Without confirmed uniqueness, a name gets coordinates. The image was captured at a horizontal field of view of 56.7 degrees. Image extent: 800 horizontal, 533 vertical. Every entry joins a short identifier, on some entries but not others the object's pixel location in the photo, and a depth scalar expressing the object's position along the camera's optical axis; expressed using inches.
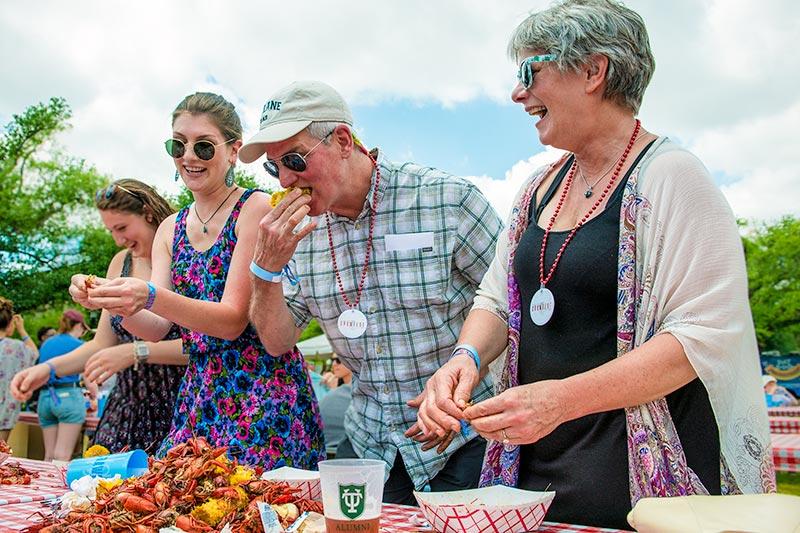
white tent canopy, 796.6
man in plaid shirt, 105.0
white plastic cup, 56.4
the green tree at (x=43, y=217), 988.6
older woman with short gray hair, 69.2
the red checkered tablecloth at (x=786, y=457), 218.7
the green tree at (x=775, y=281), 1373.0
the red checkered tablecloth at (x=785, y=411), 388.3
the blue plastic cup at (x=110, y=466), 88.2
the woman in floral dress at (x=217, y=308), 107.8
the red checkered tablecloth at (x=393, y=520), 68.7
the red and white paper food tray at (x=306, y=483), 74.7
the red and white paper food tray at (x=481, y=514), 61.9
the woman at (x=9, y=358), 329.7
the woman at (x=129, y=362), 130.2
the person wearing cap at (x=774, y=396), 458.9
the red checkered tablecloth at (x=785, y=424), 310.7
